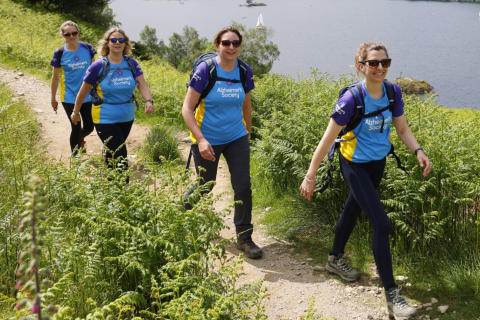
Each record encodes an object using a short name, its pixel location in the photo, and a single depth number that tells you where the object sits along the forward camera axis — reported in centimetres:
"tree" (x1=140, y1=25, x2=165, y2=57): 7144
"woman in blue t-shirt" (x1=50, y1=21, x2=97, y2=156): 709
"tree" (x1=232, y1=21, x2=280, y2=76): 5771
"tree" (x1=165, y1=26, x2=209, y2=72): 7580
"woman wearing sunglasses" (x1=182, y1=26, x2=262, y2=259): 478
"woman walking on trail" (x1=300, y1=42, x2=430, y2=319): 394
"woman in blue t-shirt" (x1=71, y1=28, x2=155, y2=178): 579
